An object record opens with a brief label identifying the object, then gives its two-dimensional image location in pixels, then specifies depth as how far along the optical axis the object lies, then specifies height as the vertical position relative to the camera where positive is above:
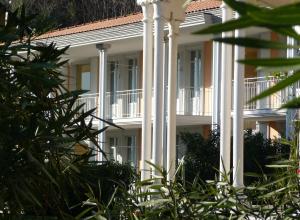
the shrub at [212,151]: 18.36 -1.03
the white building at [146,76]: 14.10 +1.17
